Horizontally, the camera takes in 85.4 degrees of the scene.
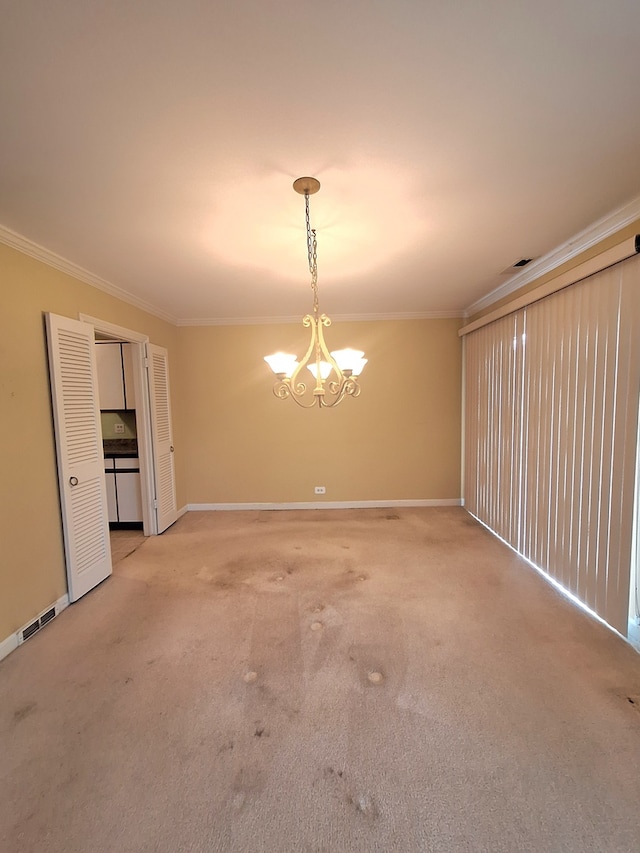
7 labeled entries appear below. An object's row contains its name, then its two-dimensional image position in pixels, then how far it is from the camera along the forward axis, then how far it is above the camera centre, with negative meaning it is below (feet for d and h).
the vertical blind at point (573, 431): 6.70 -0.84
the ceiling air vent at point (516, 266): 9.12 +3.59
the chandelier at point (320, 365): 6.69 +0.74
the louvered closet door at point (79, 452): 8.15 -1.08
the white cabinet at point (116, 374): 12.60 +1.25
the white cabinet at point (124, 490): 13.19 -3.14
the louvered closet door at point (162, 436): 12.71 -1.14
